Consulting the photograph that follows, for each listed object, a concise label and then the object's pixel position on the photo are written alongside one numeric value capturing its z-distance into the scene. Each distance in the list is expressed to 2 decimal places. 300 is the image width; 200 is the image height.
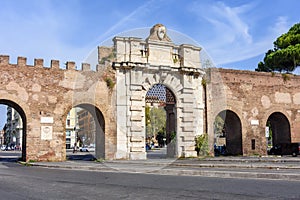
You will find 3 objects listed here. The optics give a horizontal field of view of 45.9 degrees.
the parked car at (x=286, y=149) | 22.16
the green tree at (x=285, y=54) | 30.88
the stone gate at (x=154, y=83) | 18.98
